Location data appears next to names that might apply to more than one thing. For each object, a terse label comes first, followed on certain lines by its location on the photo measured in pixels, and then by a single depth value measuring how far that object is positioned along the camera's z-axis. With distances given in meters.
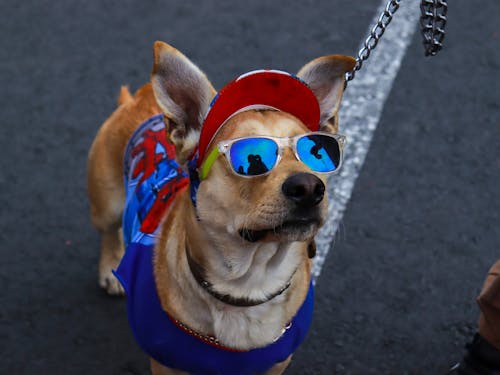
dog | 2.21
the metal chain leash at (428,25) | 2.54
